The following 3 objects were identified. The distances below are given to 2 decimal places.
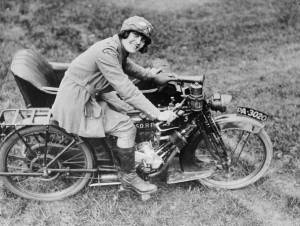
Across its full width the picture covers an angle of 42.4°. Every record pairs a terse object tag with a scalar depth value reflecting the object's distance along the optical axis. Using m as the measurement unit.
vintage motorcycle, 3.93
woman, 3.53
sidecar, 4.16
